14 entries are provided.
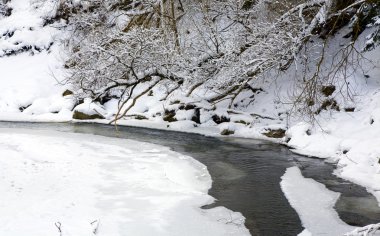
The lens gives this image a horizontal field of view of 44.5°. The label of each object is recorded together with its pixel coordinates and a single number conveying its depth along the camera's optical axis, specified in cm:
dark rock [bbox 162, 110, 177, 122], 1806
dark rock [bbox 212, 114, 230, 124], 1735
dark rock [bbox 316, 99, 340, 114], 1495
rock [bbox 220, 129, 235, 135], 1565
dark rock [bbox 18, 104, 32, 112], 2381
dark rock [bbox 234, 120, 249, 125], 1637
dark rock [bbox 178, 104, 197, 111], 1773
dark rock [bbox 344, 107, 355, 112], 1450
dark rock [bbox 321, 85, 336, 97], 1570
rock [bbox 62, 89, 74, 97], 2316
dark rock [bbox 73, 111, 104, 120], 2014
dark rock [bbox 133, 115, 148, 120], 1922
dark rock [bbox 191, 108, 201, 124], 1772
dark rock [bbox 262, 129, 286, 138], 1473
